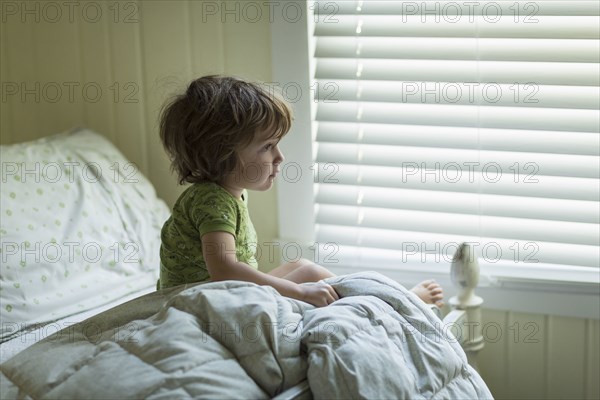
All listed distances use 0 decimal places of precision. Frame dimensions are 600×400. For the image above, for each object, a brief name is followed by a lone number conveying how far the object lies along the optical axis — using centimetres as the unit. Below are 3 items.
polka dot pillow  250
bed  200
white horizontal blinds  260
